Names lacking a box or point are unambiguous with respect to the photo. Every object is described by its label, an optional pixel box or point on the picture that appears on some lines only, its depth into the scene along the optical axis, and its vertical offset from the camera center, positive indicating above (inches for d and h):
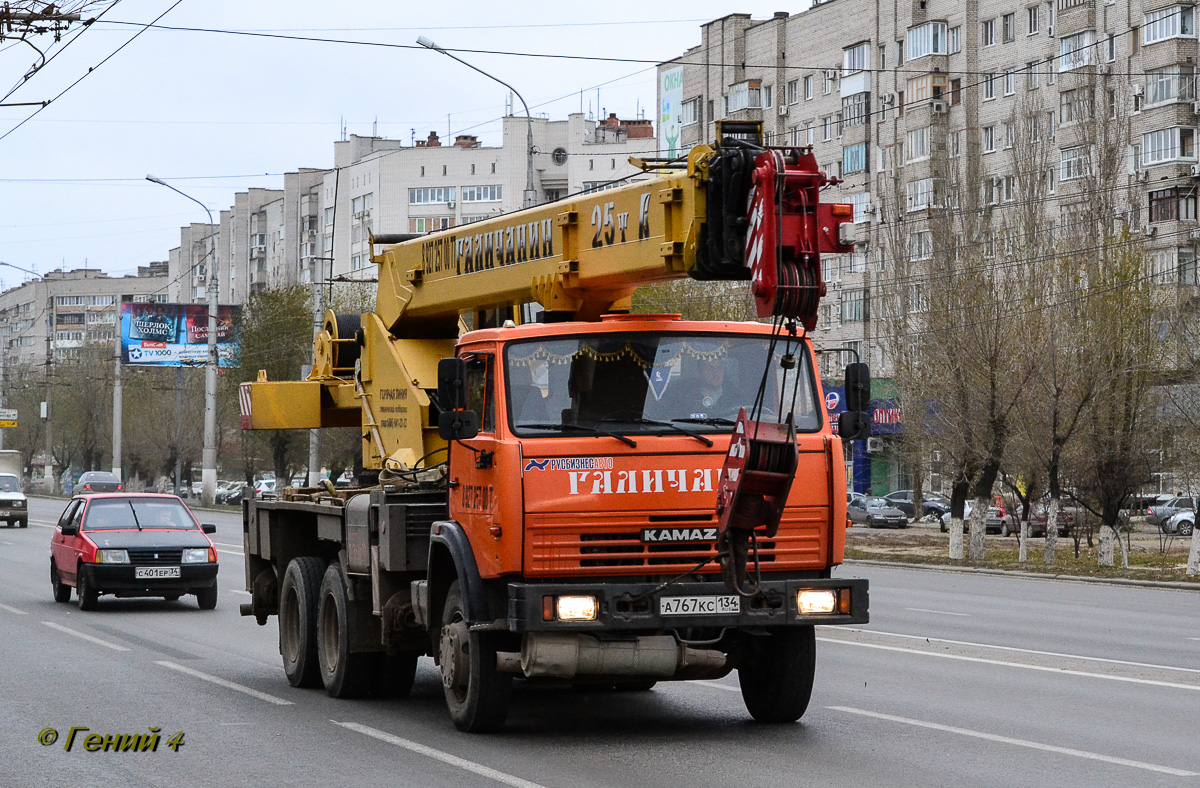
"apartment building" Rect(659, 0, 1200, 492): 2257.6 +586.7
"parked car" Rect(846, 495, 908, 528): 2404.0 -75.5
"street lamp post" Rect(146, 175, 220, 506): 2320.4 +92.1
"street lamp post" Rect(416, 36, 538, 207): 1144.2 +240.2
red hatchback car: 813.2 -47.6
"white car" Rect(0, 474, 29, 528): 1975.9 -55.4
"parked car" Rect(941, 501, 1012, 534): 2273.6 -81.2
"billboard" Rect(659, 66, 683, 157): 3223.4 +708.7
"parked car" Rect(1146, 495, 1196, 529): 2149.4 -61.7
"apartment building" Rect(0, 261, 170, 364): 6761.8 +670.1
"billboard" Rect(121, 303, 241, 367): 2687.0 +210.3
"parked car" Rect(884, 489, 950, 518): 2583.7 -66.2
